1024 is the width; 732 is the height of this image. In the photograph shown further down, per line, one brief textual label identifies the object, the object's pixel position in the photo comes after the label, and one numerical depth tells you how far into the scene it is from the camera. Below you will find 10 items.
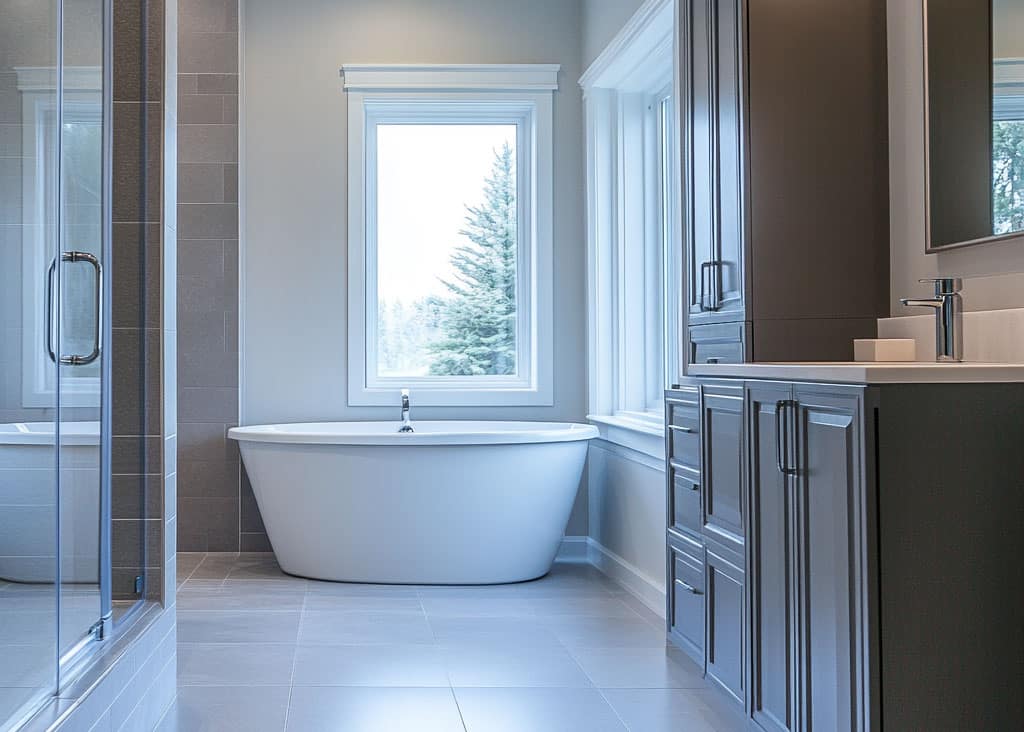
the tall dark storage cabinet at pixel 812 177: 2.83
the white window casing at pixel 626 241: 4.74
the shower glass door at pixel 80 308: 2.21
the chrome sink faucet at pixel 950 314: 2.23
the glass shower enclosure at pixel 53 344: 1.85
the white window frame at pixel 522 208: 5.35
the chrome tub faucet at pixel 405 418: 5.04
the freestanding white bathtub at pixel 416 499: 4.49
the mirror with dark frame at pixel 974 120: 2.22
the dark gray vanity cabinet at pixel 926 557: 1.82
